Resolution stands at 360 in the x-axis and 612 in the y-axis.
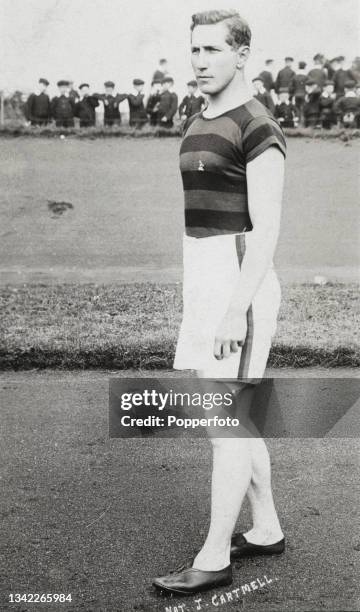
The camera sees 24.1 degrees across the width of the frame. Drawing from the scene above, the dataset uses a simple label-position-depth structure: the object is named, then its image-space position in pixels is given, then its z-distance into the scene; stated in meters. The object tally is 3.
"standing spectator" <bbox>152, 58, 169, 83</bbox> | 6.89
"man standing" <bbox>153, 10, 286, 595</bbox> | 2.55
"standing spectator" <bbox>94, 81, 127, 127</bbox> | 11.49
